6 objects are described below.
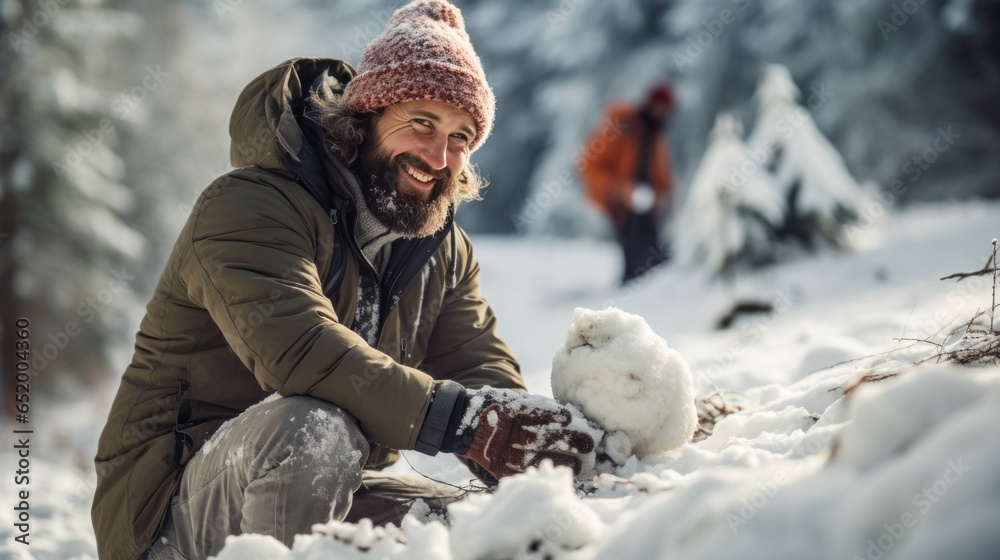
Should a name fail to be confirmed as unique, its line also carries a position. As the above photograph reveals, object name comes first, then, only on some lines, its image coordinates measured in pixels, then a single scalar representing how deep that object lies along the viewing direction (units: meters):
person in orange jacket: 10.98
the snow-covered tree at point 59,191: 10.65
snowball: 2.49
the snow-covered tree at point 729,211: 9.88
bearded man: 2.25
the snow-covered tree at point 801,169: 9.71
